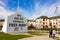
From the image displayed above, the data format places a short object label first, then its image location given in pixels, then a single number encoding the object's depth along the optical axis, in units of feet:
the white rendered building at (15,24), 27.49
